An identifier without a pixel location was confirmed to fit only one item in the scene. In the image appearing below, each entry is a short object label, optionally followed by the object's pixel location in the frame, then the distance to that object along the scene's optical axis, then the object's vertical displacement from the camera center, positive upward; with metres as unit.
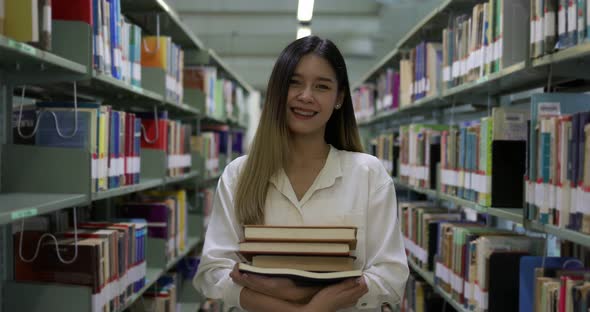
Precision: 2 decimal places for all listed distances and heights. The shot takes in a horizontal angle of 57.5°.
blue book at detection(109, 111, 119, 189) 2.39 -0.01
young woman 1.54 -0.13
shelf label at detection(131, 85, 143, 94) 2.67 +0.29
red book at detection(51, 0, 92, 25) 2.06 +0.52
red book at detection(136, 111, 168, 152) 3.42 +0.07
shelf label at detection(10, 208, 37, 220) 1.45 -0.19
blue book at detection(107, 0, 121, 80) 2.41 +0.49
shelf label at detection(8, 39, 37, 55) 1.45 +0.27
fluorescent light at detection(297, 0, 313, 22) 7.05 +1.92
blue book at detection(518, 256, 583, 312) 1.94 -0.45
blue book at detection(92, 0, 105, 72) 2.19 +0.45
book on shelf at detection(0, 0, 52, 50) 1.54 +0.36
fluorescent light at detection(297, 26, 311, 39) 8.77 +1.93
